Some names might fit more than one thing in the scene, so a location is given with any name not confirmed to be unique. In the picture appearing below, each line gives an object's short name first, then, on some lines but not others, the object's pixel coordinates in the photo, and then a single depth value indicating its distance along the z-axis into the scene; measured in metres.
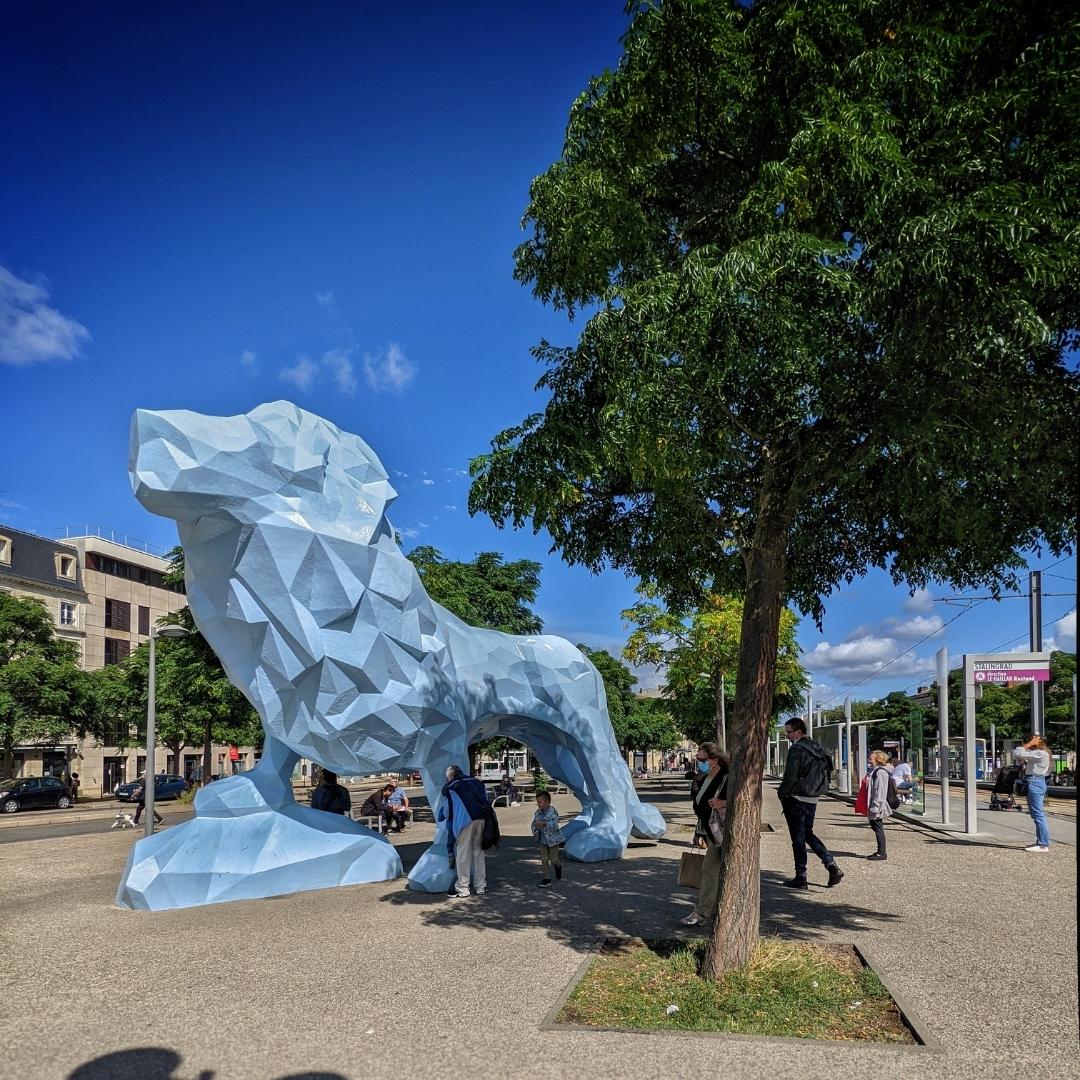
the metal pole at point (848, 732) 27.58
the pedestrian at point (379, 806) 16.36
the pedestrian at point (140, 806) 22.69
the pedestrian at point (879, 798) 12.15
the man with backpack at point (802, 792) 9.76
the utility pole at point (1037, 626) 25.19
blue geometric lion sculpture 9.12
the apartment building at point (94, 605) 43.31
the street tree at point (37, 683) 30.67
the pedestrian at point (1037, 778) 12.86
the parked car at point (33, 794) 29.78
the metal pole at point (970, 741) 14.77
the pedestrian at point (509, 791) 26.52
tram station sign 15.48
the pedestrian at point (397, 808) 16.70
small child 10.11
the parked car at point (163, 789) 34.19
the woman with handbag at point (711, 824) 7.56
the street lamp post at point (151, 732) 16.69
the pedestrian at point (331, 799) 12.02
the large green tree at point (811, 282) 5.16
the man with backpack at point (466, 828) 9.34
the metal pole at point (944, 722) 16.89
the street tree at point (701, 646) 24.39
